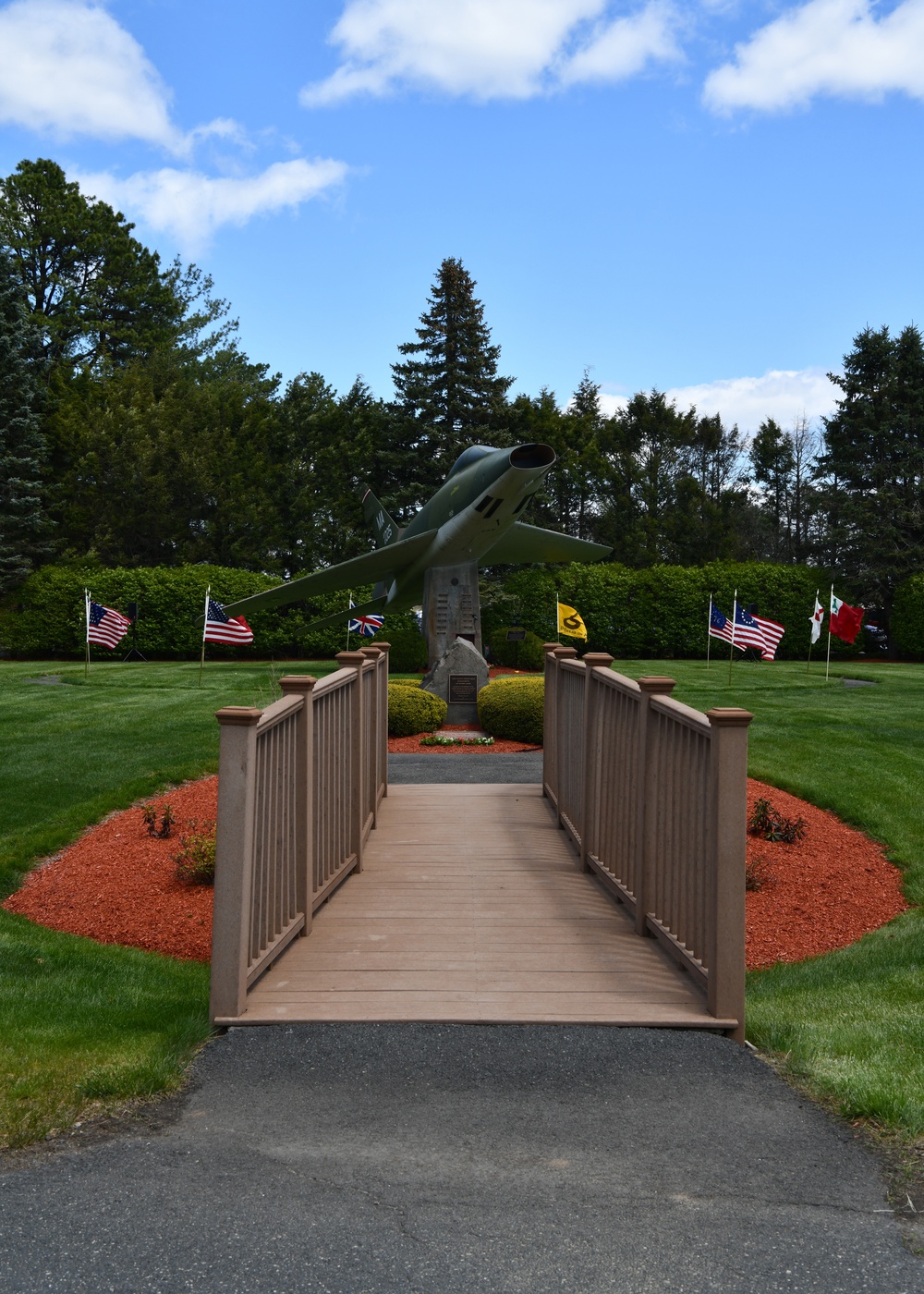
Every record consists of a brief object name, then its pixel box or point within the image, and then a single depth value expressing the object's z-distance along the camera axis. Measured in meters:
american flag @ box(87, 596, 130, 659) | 20.58
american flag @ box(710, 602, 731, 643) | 19.12
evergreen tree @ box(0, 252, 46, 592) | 36.97
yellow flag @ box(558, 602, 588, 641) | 19.12
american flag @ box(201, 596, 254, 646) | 19.29
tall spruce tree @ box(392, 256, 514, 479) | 38.25
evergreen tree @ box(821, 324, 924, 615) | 37.88
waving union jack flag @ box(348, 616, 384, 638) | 21.98
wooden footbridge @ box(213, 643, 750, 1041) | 4.53
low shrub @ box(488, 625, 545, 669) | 26.84
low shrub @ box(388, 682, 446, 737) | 16.12
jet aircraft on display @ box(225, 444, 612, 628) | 17.52
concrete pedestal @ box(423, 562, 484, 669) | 19.39
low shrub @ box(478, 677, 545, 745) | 15.59
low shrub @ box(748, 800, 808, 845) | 8.99
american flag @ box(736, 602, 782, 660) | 18.09
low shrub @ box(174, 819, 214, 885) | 7.79
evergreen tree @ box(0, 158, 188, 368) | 46.50
